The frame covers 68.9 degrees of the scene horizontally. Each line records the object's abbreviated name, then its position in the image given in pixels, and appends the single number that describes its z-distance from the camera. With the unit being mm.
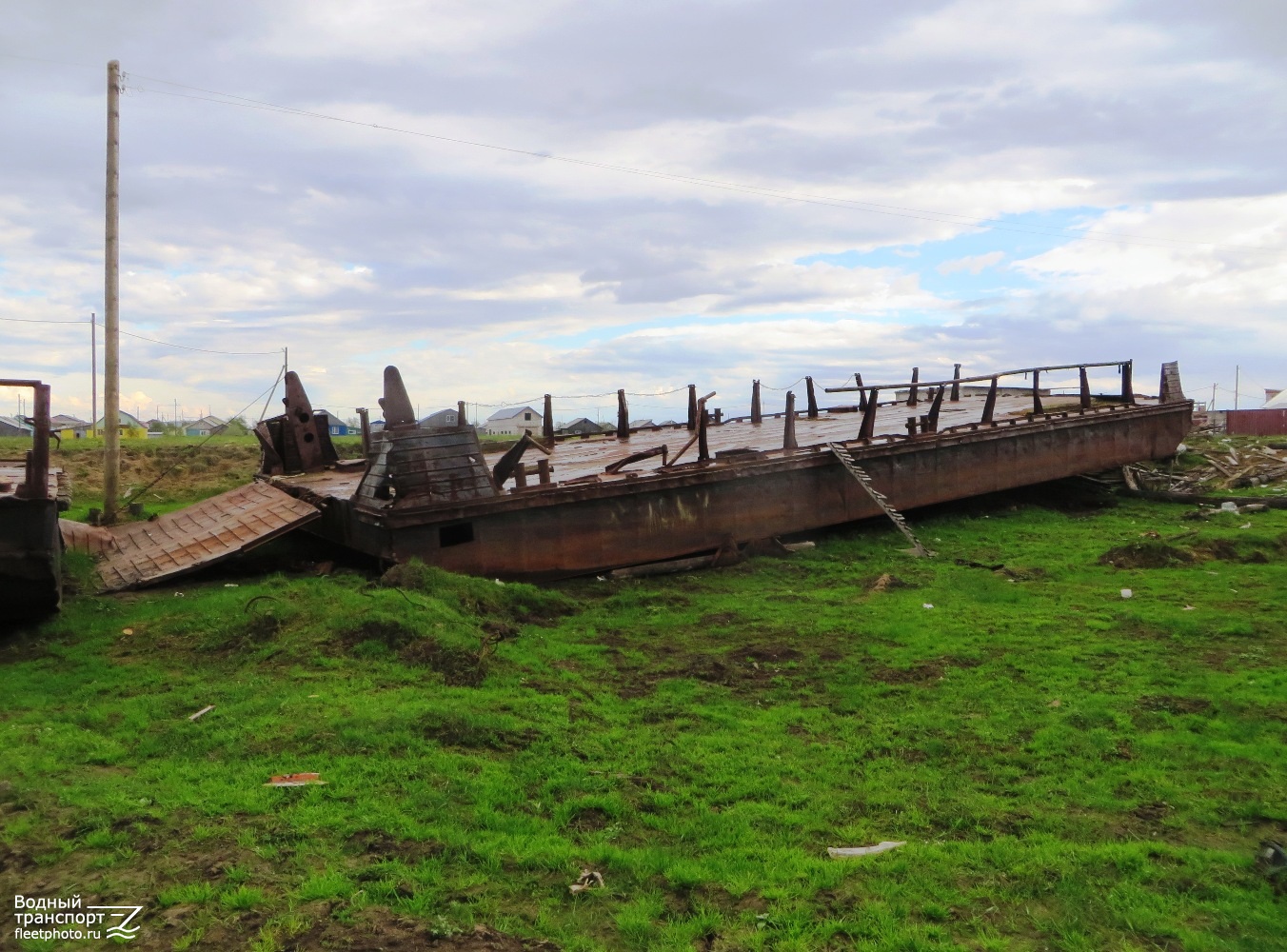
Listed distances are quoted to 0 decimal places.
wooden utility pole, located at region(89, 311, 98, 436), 40562
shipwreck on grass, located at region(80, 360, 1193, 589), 10438
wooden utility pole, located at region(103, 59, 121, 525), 15284
